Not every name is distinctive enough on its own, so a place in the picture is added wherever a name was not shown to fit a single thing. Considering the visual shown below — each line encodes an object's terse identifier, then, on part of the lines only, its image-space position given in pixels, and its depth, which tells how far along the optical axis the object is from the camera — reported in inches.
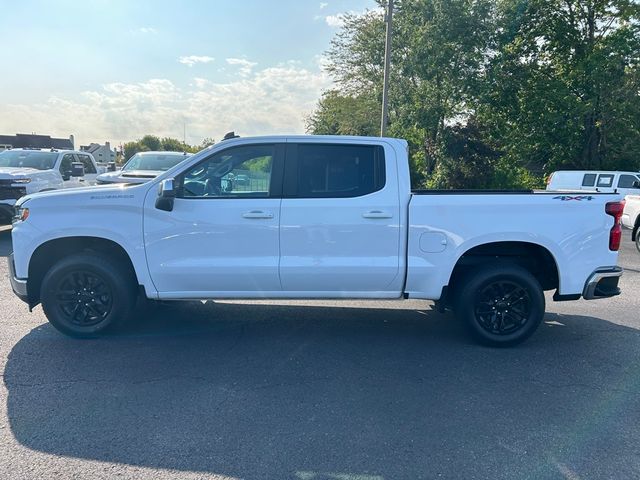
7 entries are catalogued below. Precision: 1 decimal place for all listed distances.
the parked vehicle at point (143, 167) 430.6
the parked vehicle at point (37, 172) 403.2
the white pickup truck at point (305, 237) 185.6
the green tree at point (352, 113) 1098.1
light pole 725.1
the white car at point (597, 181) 711.1
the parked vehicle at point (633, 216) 442.6
